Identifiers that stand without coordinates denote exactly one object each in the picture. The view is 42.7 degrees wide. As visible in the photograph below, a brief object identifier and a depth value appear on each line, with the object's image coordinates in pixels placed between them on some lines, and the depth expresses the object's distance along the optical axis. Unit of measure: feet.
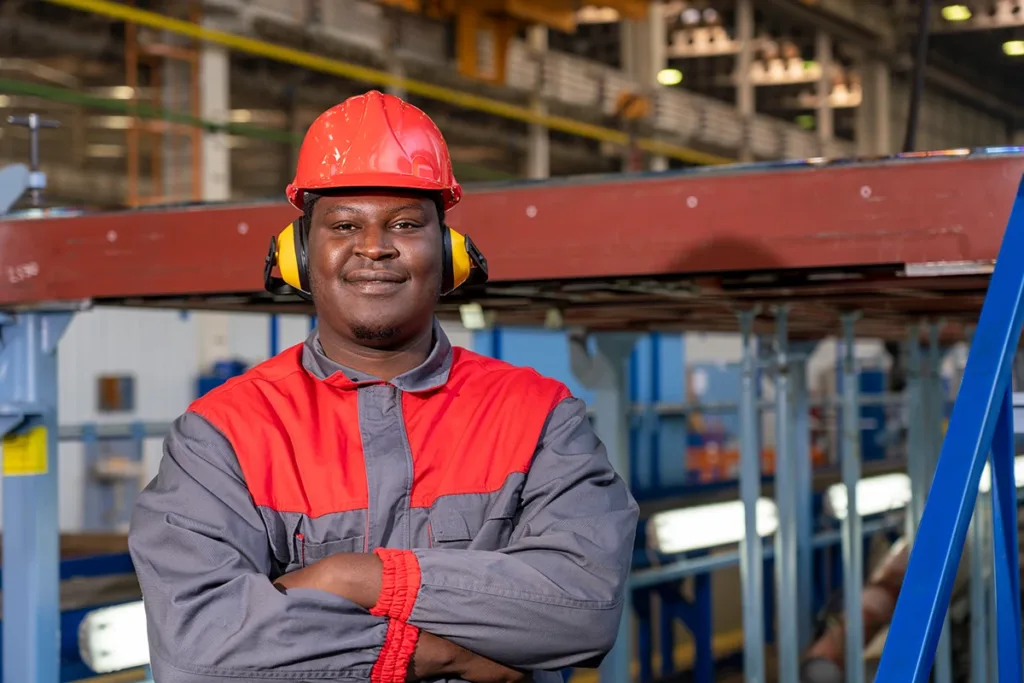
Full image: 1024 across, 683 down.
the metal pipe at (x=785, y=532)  15.74
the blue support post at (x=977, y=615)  16.83
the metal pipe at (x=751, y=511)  13.71
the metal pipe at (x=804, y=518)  24.66
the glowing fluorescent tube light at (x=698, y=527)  20.70
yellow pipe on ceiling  31.55
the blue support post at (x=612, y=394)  16.65
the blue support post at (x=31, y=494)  11.00
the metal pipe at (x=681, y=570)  21.16
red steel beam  8.38
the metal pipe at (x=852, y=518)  15.43
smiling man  5.71
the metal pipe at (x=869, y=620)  22.18
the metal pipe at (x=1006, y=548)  6.51
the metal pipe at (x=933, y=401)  19.42
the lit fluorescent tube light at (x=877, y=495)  27.53
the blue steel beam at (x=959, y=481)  5.06
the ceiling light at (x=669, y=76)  64.51
